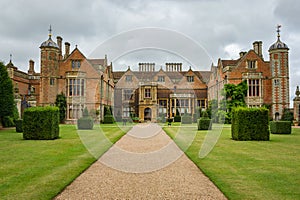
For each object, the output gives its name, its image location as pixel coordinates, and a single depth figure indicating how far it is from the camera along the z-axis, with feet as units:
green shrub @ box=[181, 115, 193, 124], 96.17
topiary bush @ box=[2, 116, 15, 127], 71.77
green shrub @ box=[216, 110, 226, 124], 92.93
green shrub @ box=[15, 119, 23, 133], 57.11
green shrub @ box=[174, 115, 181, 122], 114.83
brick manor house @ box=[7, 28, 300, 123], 96.63
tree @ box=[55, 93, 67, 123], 95.09
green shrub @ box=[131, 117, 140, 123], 119.97
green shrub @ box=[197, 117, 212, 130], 61.36
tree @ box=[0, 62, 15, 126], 63.46
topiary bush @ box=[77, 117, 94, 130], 62.47
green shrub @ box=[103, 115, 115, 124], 97.96
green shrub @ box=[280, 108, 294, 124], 90.57
